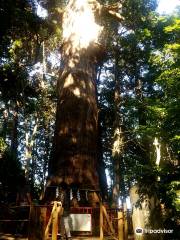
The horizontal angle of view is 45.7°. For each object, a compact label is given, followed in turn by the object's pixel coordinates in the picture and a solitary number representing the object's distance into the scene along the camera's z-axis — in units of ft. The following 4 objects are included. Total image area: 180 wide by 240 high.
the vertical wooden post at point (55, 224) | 12.99
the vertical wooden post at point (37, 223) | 13.94
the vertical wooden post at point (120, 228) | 14.91
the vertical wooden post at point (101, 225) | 14.49
